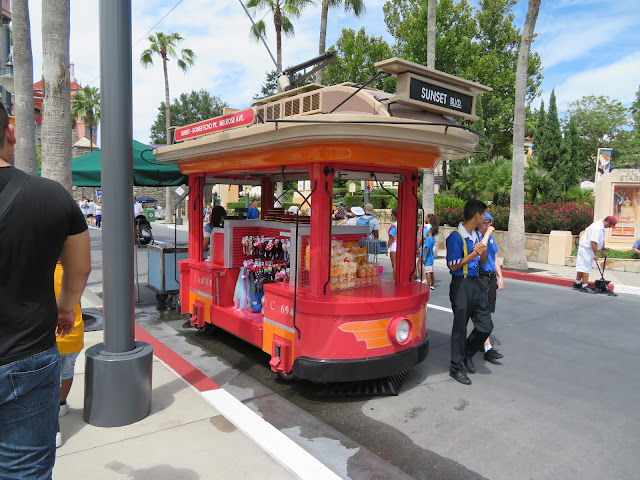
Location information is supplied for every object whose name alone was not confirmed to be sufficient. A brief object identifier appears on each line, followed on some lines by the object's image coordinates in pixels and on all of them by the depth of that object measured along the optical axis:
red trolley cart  4.00
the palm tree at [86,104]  46.34
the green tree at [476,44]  29.47
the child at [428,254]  9.24
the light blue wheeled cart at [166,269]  7.72
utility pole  3.61
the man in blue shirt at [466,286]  4.82
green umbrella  7.34
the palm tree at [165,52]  30.53
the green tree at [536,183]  19.29
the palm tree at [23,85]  6.71
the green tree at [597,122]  35.56
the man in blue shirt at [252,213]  7.81
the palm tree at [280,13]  19.30
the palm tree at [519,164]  12.34
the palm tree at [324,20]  17.61
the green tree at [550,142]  22.89
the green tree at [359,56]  30.50
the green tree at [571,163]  22.27
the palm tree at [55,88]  5.77
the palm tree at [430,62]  13.67
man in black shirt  1.83
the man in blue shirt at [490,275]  5.48
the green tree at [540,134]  23.44
